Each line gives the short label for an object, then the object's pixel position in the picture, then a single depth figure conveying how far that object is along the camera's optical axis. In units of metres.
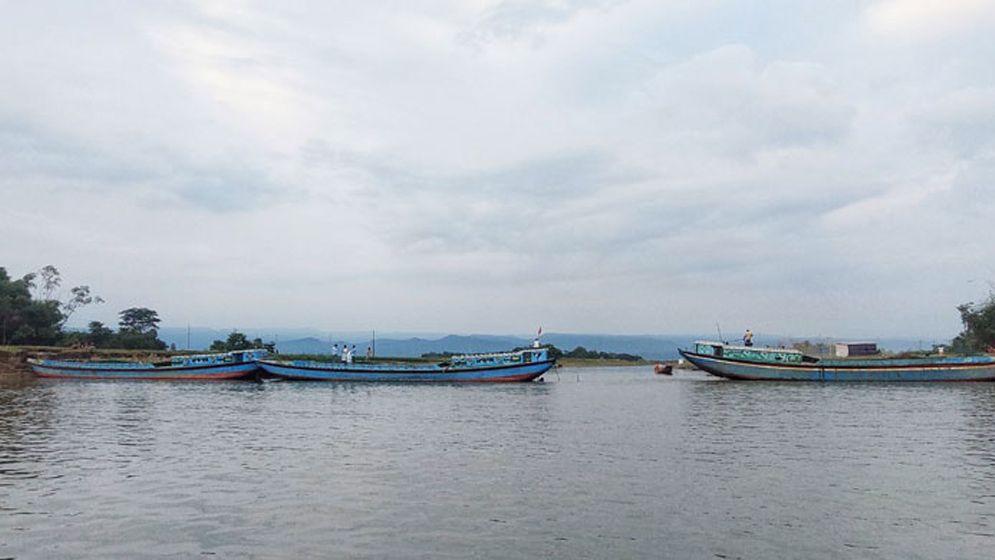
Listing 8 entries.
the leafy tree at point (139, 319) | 128.43
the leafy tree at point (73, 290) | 104.38
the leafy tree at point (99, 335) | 100.00
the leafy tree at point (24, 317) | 91.88
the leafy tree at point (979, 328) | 94.36
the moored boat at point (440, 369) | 69.06
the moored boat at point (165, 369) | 68.81
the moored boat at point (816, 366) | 65.38
